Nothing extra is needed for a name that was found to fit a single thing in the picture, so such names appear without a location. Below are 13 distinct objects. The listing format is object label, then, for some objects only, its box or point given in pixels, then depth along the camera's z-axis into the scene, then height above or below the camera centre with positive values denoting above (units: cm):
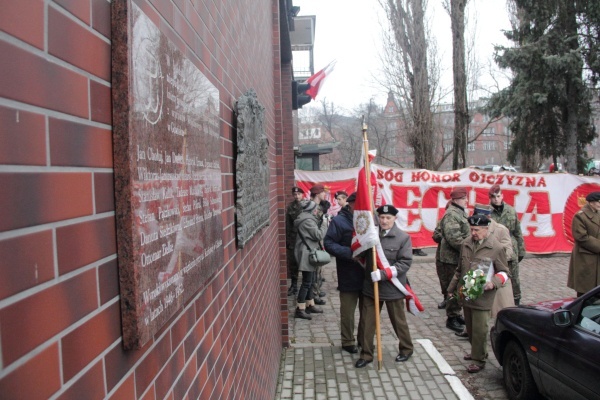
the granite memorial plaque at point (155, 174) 114 +2
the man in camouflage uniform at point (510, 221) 729 -68
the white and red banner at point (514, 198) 1266 -58
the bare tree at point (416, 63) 1845 +446
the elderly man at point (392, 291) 570 -135
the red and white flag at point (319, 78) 1034 +218
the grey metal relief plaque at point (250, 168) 276 +8
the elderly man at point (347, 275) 598 -121
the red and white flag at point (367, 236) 554 -67
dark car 382 -155
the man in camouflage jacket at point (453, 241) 688 -92
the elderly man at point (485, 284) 543 -118
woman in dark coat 749 -101
